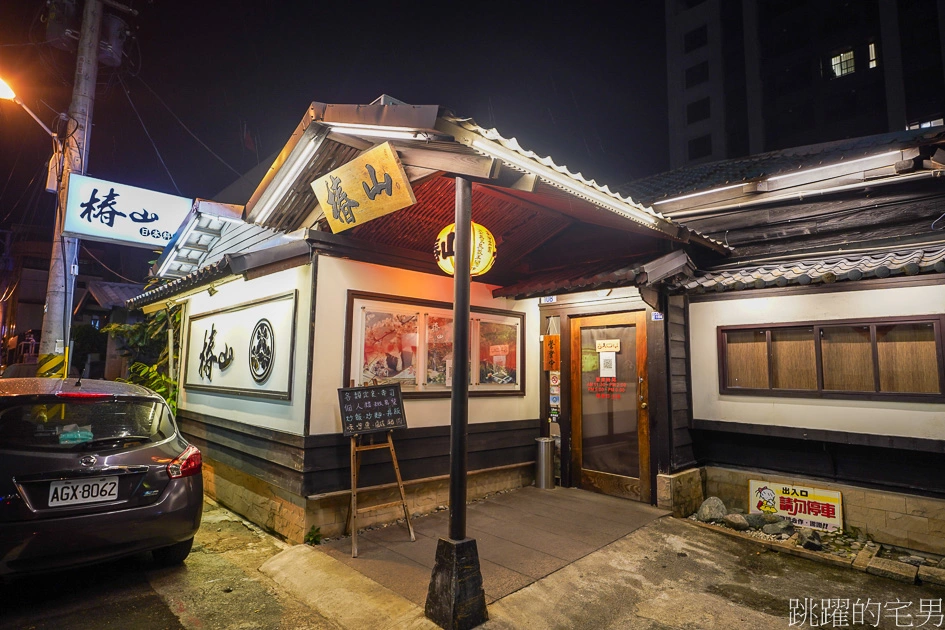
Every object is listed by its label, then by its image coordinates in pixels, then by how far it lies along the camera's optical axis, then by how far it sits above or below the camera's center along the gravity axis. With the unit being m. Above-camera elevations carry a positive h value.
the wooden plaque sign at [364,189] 4.38 +1.75
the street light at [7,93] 7.88 +4.59
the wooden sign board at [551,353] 8.05 +0.17
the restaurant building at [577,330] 5.52 +0.50
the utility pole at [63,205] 8.80 +3.01
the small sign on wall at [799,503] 6.12 -1.92
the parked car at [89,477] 3.70 -1.05
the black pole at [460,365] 4.06 -0.03
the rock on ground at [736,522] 6.20 -2.13
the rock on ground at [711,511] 6.51 -2.09
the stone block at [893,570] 4.80 -2.16
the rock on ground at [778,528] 6.02 -2.14
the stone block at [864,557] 5.07 -2.18
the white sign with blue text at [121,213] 9.29 +3.16
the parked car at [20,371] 16.79 -0.53
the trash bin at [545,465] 7.96 -1.79
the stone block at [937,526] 5.39 -1.87
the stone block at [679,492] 6.61 -1.87
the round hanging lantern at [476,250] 5.57 +1.36
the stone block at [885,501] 5.66 -1.68
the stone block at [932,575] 4.73 -2.16
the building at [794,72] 28.84 +21.19
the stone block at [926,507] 5.41 -1.67
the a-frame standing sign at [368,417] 5.54 -0.70
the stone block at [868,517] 5.78 -1.93
